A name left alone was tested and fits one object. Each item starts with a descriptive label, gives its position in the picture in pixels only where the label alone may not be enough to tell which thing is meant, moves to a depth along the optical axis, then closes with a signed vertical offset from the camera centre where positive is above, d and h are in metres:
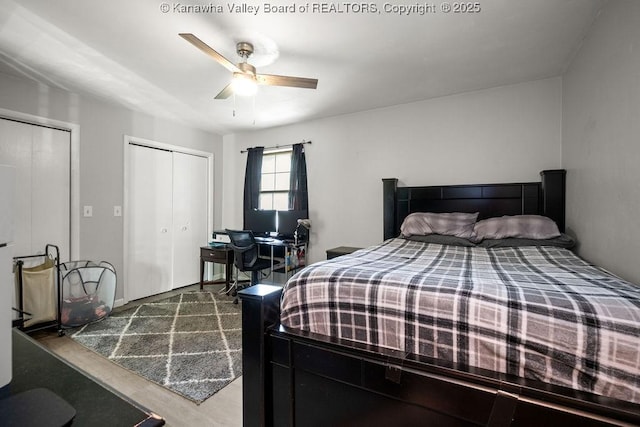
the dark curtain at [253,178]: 4.46 +0.52
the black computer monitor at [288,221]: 4.00 -0.12
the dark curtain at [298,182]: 4.06 +0.43
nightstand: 3.30 -0.44
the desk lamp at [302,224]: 3.89 -0.15
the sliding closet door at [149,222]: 3.68 -0.13
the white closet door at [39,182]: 2.74 +0.29
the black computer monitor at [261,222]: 4.23 -0.14
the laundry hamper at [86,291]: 2.84 -0.81
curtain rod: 4.10 +0.98
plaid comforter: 0.89 -0.37
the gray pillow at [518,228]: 2.35 -0.12
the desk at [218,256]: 4.01 -0.61
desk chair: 3.50 -0.46
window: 4.36 +0.49
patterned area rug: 2.09 -1.14
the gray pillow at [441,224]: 2.74 -0.11
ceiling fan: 2.08 +0.99
